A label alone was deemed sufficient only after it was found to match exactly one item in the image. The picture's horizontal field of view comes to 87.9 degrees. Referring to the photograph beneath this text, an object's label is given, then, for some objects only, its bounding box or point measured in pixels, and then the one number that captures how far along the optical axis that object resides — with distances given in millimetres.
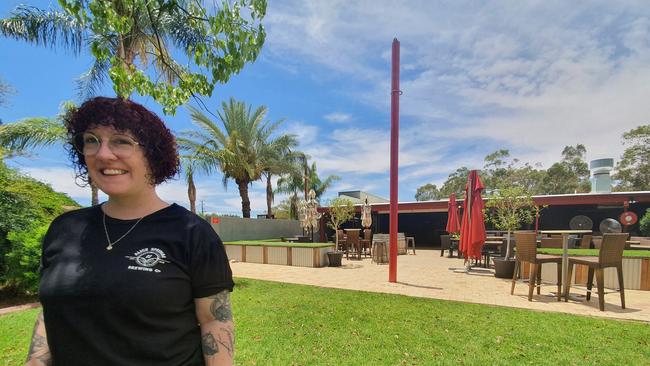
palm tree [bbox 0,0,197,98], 6844
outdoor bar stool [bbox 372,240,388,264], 11219
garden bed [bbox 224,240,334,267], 10570
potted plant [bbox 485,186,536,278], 9278
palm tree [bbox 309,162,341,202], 29764
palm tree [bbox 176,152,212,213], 13227
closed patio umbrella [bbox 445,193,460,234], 12703
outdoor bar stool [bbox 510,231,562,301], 5750
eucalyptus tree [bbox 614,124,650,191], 27570
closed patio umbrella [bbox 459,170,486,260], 8375
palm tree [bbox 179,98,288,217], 16469
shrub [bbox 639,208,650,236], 14562
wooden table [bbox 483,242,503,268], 10023
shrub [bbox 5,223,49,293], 5648
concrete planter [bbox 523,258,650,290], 6754
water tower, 16828
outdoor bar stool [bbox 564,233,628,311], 5156
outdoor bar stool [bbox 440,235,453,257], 13542
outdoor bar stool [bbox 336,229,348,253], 13328
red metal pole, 7364
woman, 1087
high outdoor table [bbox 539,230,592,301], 5758
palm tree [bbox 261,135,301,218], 18516
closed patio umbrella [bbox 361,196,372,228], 14062
